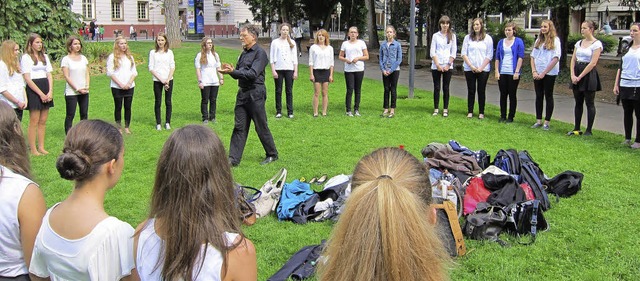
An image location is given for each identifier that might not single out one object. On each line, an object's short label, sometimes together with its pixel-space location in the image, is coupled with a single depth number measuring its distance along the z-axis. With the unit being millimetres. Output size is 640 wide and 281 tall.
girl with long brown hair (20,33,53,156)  8750
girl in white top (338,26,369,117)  12133
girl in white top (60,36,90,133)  9414
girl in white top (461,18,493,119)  11500
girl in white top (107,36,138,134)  10203
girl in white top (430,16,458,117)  11898
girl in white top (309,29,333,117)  12164
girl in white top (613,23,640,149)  9008
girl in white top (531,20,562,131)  10555
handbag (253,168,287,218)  6094
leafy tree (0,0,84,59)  18797
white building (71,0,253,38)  53969
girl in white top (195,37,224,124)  11367
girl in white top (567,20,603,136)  9891
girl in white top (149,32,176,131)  10922
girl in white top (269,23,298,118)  12070
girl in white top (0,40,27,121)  8359
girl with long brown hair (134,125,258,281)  2291
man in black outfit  7910
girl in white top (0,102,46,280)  2689
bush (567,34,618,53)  28720
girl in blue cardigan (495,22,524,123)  11117
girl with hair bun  2480
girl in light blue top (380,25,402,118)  11922
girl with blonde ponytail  1920
